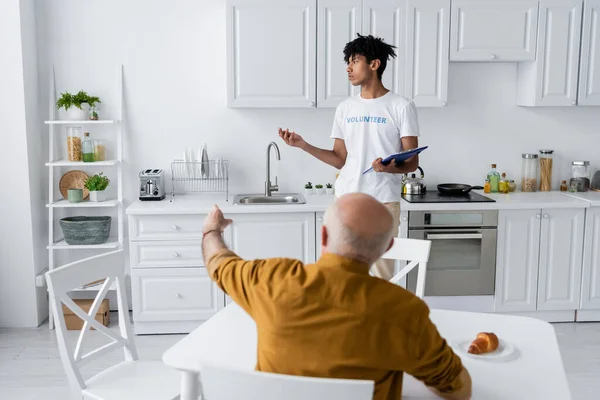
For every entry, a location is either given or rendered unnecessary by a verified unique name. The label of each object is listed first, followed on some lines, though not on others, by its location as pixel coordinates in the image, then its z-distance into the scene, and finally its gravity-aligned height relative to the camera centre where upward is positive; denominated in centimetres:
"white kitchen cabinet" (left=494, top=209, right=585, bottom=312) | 437 -85
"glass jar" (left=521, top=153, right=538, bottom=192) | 475 -32
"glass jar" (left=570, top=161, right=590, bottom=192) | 475 -33
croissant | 199 -63
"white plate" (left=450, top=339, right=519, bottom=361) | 196 -66
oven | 428 -77
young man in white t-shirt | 343 -1
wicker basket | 439 -68
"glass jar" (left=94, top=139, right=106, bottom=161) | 453 -17
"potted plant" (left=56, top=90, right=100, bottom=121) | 440 +14
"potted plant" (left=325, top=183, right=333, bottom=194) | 469 -43
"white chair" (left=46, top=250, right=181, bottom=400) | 244 -87
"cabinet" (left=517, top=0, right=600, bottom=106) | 439 +46
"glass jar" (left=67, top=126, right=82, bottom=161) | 446 -12
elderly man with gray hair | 154 -43
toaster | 443 -39
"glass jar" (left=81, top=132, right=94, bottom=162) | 445 -16
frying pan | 450 -41
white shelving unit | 439 -36
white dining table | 179 -67
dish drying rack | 462 -35
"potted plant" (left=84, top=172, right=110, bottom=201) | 446 -39
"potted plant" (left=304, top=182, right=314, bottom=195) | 466 -43
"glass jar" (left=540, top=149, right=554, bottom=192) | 474 -29
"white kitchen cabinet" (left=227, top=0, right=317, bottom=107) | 420 +46
